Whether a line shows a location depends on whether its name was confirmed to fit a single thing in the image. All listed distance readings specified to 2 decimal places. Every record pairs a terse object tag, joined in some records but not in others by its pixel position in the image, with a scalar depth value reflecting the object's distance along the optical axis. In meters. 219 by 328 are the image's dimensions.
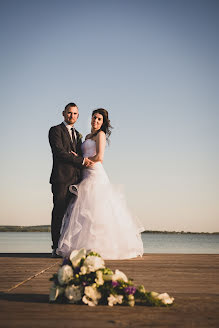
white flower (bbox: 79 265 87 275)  2.30
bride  5.45
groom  5.80
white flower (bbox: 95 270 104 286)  2.27
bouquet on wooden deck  2.29
